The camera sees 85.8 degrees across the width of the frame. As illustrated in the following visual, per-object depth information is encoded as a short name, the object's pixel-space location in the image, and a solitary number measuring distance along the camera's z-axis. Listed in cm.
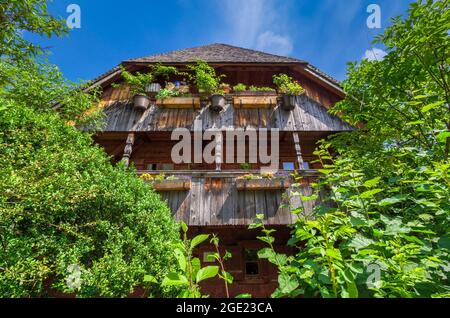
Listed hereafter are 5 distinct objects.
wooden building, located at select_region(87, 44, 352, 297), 708
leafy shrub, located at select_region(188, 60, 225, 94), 924
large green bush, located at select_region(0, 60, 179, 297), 340
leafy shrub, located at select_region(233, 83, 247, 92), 1010
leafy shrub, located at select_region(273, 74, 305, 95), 953
